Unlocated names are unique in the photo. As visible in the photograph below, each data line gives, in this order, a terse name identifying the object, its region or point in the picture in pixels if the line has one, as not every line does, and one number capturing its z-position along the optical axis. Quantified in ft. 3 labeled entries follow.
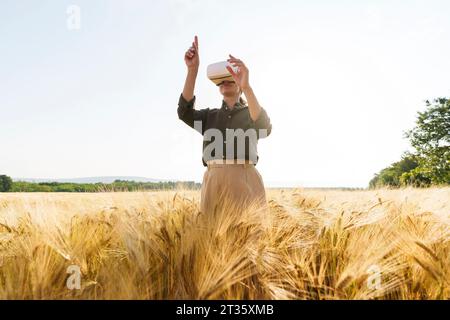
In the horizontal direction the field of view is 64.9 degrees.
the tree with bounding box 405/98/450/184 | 64.85
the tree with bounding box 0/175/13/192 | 110.48
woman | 6.50
